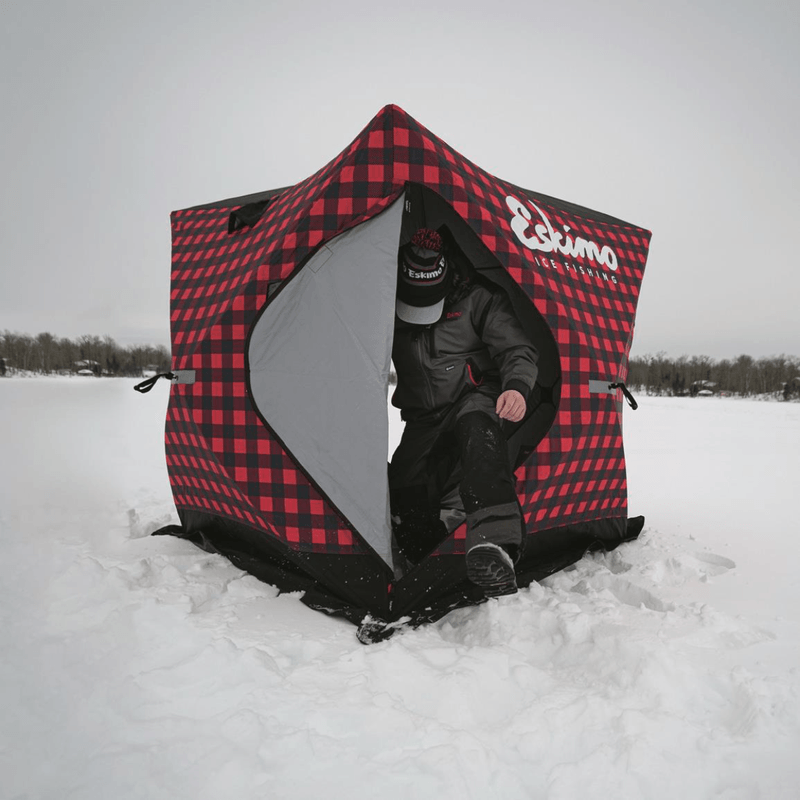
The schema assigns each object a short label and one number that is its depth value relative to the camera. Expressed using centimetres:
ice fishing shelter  188
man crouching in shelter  182
